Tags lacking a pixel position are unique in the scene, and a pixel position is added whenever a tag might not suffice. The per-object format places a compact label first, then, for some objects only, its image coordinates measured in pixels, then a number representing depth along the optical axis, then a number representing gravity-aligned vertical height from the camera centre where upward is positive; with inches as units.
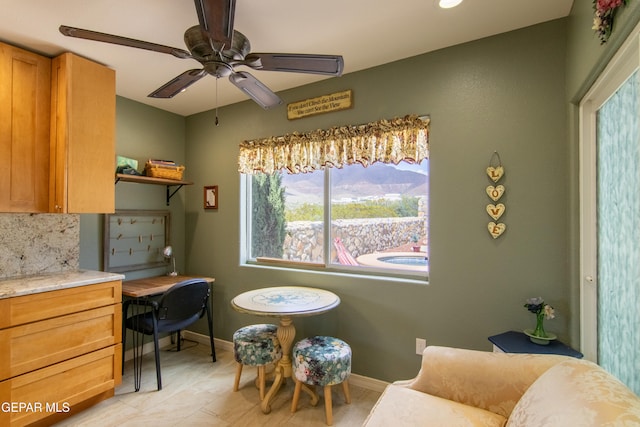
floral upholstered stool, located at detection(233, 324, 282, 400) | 88.4 -38.7
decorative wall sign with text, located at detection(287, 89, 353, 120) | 101.7 +38.0
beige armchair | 34.7 -27.0
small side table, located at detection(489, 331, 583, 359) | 65.5 -28.5
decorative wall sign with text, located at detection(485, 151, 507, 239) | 79.0 +4.7
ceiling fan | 49.4 +31.3
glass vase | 70.0 -25.2
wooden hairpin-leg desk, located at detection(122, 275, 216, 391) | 100.3 -24.9
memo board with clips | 114.9 -9.3
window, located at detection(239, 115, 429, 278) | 94.6 +3.5
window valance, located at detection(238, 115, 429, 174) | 90.0 +22.6
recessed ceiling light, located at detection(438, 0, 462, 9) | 64.8 +44.9
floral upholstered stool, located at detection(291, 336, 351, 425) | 78.4 -38.4
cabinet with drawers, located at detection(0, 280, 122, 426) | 70.6 -34.6
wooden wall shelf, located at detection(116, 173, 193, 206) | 107.9 +13.2
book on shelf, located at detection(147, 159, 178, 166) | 117.2 +20.4
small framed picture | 132.3 +8.1
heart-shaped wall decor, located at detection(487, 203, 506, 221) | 79.0 +1.6
